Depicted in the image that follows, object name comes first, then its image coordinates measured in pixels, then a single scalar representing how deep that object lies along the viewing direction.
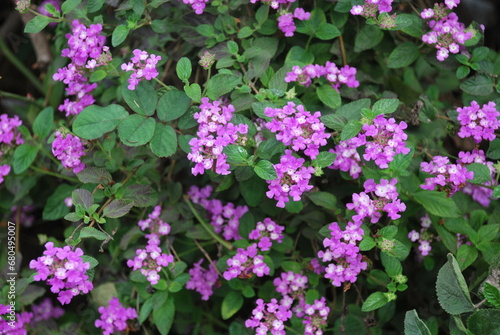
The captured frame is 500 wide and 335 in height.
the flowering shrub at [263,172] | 0.56
